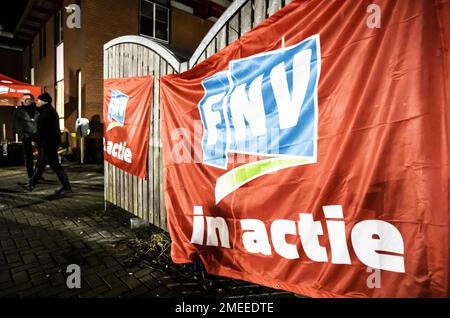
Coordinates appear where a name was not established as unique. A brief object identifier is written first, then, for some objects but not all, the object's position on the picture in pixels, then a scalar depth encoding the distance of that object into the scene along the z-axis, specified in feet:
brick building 39.19
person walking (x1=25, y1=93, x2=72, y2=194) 21.27
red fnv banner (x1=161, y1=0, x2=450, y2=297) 5.41
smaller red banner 14.14
